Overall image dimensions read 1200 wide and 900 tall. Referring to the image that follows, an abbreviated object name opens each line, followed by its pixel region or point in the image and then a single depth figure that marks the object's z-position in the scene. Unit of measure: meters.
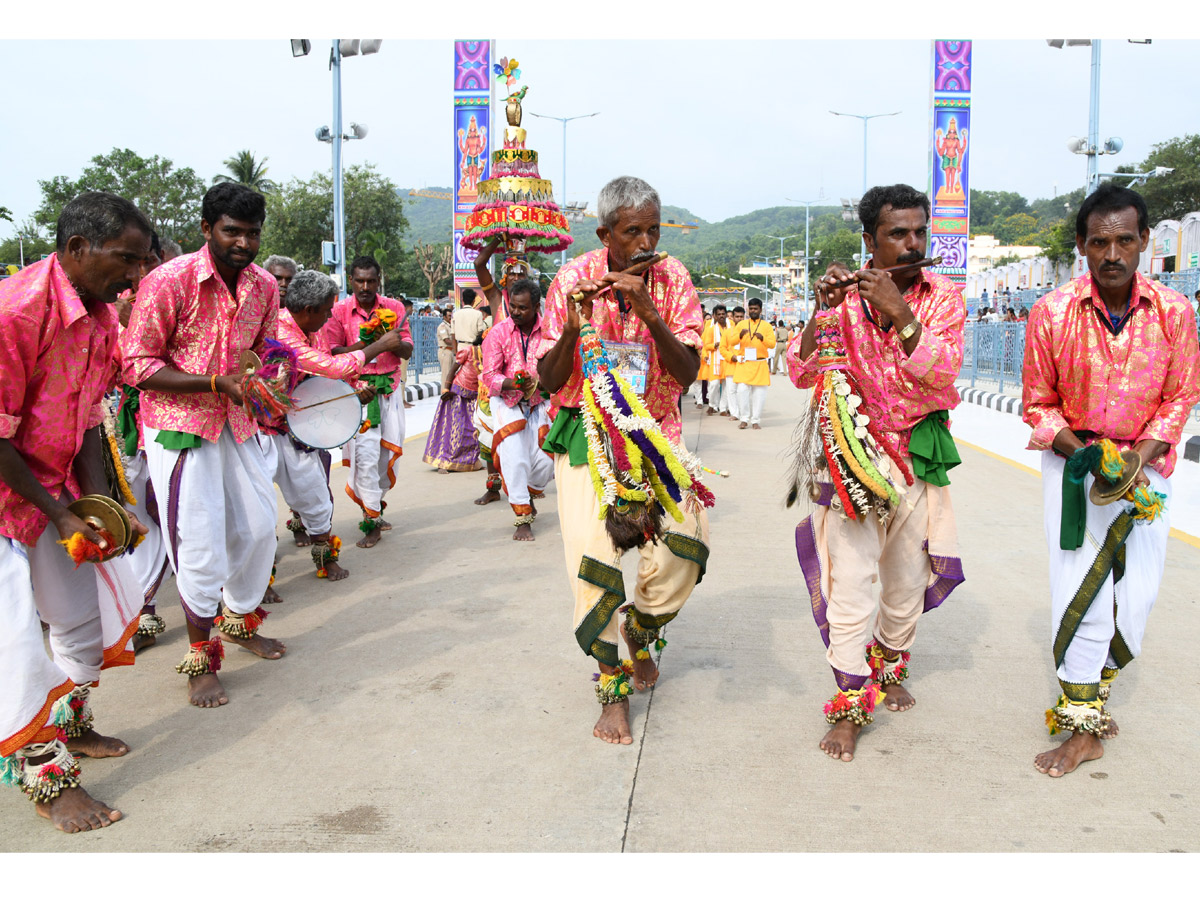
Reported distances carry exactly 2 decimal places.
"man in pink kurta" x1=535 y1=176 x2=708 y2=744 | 3.59
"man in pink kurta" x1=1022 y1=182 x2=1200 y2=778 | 3.37
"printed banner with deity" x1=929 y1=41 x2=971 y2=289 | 20.55
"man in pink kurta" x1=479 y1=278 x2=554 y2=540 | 7.44
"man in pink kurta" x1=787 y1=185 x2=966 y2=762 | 3.57
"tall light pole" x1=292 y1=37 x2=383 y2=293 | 17.62
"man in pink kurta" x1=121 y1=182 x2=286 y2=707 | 3.99
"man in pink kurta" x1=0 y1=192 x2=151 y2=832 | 2.99
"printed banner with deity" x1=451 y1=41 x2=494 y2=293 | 19.52
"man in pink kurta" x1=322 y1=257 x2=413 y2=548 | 6.95
